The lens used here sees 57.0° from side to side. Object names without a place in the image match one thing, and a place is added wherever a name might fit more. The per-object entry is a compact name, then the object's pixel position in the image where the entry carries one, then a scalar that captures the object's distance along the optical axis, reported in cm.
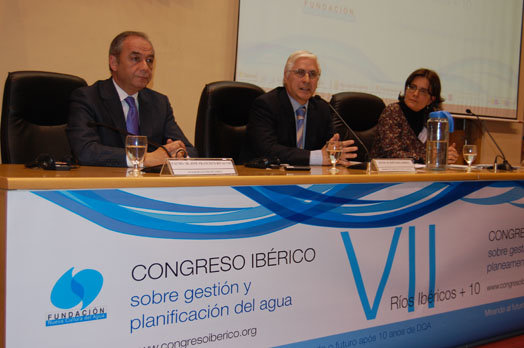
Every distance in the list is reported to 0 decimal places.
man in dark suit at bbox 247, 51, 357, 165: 232
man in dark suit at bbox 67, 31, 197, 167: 195
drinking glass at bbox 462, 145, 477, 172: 204
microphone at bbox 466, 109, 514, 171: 209
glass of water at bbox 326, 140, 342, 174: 180
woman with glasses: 271
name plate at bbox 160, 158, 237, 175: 126
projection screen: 343
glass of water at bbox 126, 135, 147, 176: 142
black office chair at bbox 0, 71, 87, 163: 206
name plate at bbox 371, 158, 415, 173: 168
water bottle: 209
